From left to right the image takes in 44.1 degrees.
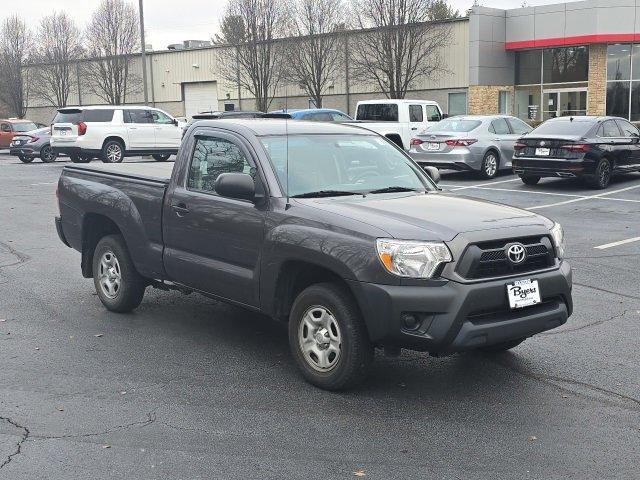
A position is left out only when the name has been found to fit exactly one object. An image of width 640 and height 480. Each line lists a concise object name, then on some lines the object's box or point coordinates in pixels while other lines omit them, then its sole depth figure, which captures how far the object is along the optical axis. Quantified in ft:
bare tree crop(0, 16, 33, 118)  170.60
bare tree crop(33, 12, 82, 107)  170.40
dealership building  114.21
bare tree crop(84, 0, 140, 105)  163.84
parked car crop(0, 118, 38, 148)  112.68
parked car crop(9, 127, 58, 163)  94.94
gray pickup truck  15.70
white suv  83.46
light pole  115.85
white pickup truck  77.20
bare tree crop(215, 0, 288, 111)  141.18
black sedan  54.95
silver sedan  63.05
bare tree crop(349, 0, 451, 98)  124.57
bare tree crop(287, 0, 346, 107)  134.41
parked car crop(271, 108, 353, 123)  74.79
